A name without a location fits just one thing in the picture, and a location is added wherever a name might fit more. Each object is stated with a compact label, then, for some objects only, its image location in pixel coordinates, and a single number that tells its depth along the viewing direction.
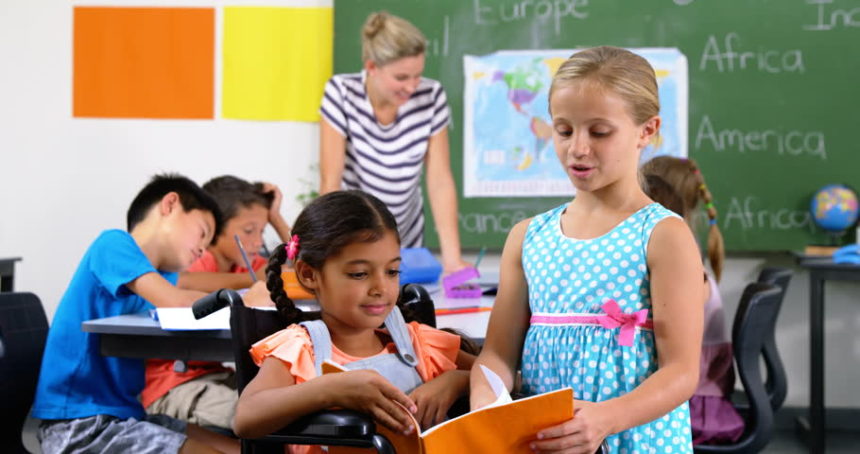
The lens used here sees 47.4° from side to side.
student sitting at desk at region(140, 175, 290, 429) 2.46
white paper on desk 2.04
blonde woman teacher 3.63
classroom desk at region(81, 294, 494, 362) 2.07
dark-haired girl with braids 1.47
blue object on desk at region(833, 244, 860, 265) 3.76
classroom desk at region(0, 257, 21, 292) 4.14
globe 4.16
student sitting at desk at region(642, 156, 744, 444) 2.35
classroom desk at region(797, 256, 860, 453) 3.82
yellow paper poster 4.65
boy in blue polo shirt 2.19
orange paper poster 4.70
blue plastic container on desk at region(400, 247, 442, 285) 2.91
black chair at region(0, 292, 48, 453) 2.10
